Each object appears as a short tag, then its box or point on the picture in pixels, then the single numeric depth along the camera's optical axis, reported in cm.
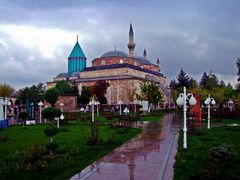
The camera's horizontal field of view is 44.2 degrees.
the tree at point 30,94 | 5156
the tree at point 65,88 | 5609
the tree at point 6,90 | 6449
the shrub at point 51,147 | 845
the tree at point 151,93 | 4462
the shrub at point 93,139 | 1032
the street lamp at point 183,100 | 1015
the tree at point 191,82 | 5213
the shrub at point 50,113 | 1251
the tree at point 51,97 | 3070
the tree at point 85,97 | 5112
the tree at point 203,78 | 6811
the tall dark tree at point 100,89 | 5462
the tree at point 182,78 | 5841
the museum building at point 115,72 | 6334
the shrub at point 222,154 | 721
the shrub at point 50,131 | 927
